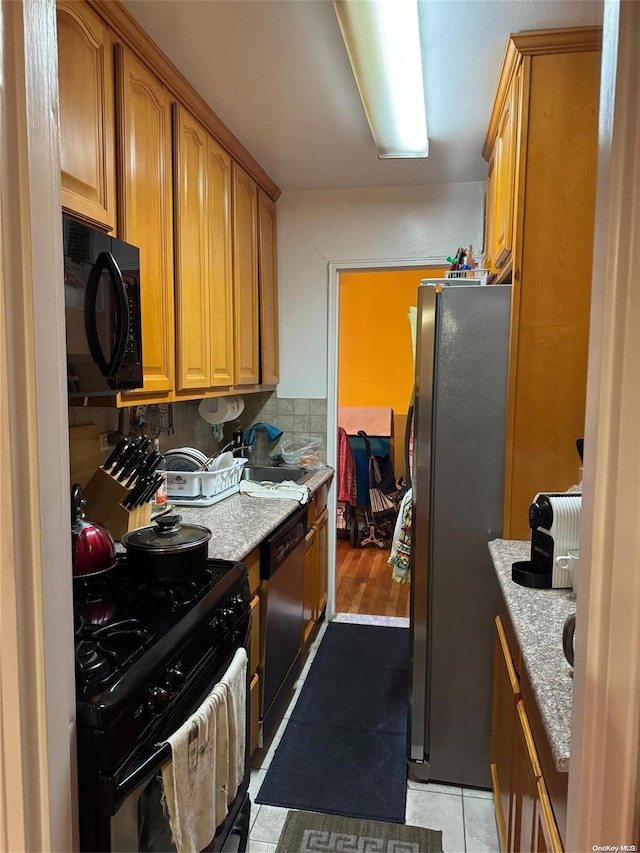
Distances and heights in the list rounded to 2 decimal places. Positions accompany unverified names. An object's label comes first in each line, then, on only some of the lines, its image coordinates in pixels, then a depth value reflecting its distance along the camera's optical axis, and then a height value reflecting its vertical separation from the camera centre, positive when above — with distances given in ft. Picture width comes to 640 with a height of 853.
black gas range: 2.95 -1.93
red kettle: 4.35 -1.34
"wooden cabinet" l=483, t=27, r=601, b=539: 5.76 +1.42
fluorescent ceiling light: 4.95 +3.29
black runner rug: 6.49 -4.87
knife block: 5.83 -1.35
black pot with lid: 4.54 -1.43
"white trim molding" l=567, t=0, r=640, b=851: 1.69 -0.34
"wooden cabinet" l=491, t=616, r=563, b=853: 3.41 -3.01
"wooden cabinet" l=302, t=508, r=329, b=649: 9.30 -3.50
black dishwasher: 6.90 -3.17
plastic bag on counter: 10.98 -1.45
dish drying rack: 7.89 -1.56
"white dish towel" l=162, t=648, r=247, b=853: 3.55 -2.72
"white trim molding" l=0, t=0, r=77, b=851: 1.97 -0.23
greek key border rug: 5.78 -4.88
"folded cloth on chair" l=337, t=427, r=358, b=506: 15.99 -2.77
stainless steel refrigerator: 6.36 -1.65
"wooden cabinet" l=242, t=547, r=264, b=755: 6.47 -3.24
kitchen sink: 10.23 -1.74
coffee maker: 4.86 -1.39
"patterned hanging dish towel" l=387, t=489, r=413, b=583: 7.68 -2.34
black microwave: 4.37 +0.57
